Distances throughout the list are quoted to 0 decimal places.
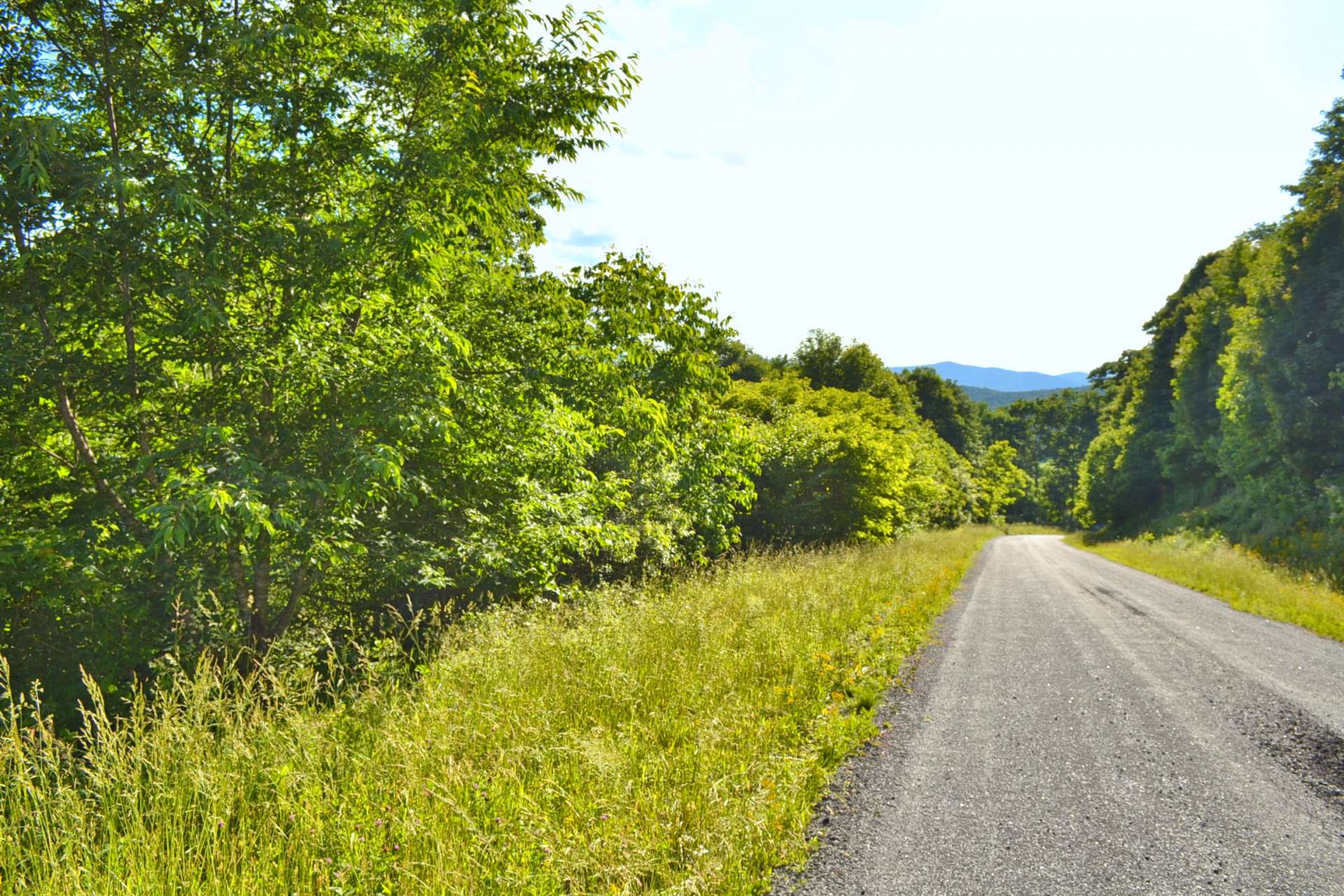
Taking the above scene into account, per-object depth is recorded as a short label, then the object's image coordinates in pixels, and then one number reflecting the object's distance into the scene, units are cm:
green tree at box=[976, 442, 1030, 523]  7462
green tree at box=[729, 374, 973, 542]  2127
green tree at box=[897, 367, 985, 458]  7788
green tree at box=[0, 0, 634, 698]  506
